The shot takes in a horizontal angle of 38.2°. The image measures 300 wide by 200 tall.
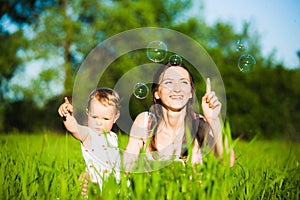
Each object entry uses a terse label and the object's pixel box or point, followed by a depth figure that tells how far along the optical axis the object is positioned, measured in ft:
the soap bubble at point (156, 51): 14.80
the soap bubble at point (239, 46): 14.75
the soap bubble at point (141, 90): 13.83
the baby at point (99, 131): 11.10
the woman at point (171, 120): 10.84
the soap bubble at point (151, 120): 11.47
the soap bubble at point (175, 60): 12.00
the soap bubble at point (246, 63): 14.32
